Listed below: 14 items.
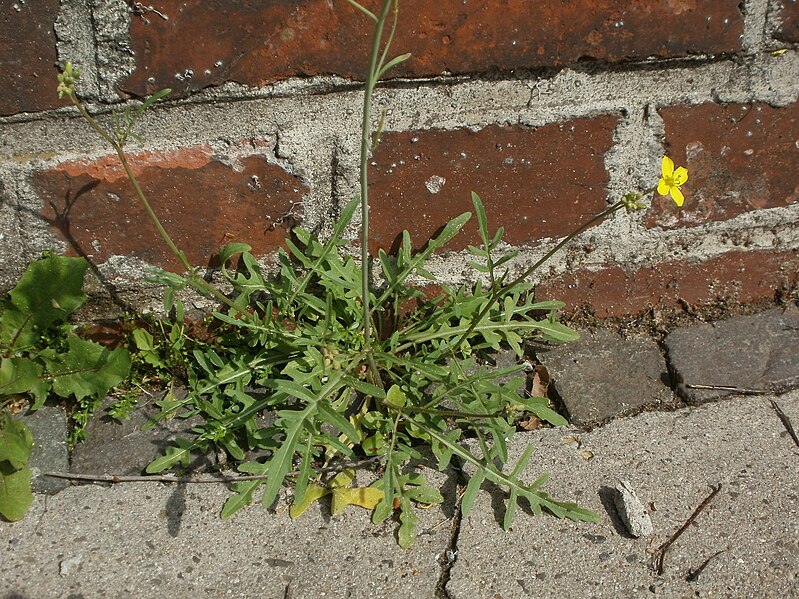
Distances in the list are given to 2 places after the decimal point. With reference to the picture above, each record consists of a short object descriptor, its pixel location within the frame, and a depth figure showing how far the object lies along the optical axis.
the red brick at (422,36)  0.77
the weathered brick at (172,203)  0.80
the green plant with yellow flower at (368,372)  0.79
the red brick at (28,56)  0.76
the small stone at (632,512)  0.78
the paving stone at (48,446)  0.80
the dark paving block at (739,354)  0.85
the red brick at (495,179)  0.81
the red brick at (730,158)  0.82
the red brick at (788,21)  0.79
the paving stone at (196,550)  0.77
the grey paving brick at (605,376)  0.84
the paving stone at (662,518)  0.77
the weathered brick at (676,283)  0.86
